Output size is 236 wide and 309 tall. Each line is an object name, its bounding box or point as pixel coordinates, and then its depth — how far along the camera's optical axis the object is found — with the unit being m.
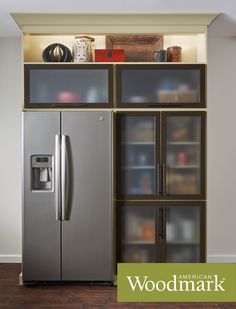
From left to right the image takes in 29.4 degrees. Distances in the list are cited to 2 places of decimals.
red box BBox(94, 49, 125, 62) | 4.21
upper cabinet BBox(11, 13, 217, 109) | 4.16
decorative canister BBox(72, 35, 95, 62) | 4.22
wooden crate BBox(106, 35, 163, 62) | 4.43
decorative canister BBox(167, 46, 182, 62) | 4.26
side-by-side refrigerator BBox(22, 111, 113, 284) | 4.11
